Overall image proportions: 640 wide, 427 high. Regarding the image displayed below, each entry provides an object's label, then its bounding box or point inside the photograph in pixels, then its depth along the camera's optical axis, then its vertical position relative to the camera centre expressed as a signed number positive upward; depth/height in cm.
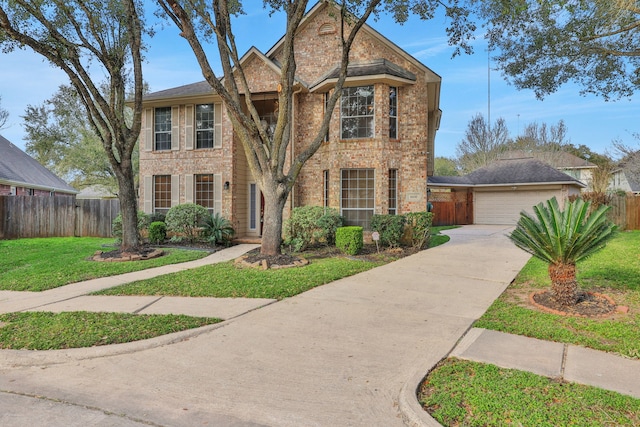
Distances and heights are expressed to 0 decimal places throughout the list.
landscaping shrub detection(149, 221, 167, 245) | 1333 -72
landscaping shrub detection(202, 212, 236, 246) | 1313 -64
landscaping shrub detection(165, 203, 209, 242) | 1328 -22
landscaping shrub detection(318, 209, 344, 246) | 1175 -38
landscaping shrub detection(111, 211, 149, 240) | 1404 -33
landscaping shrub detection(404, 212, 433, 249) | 1178 -51
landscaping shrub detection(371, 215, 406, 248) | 1142 -49
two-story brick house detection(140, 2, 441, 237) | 1294 +290
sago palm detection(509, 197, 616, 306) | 540 -37
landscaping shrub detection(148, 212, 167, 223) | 1432 -20
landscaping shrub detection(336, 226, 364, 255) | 1084 -81
